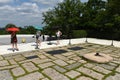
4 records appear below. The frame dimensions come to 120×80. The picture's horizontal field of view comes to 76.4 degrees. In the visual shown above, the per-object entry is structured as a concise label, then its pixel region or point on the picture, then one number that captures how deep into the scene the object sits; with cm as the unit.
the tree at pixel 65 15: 1179
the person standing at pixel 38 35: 614
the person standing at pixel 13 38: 526
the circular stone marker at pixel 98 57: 397
